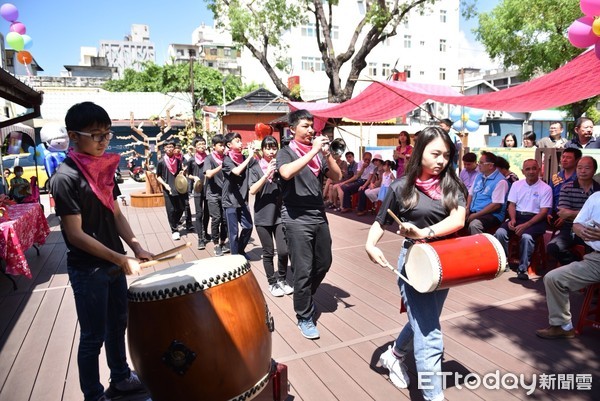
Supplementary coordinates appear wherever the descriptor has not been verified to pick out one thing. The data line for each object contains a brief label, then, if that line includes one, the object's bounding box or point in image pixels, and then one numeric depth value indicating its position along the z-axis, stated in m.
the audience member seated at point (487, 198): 5.25
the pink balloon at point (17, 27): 8.63
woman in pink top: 8.21
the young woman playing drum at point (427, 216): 2.27
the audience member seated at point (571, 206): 4.12
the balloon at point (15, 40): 8.26
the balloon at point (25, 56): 8.79
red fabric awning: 4.59
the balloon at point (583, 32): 3.97
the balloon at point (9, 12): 8.30
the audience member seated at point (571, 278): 3.09
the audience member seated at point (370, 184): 8.70
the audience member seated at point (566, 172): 4.59
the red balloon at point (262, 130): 8.98
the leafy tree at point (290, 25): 11.13
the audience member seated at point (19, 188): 7.42
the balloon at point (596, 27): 3.71
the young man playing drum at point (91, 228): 2.10
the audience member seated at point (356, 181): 9.23
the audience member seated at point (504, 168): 5.53
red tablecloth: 4.51
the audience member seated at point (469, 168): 6.14
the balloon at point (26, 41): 8.61
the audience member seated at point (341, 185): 9.61
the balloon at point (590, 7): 3.77
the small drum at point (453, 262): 2.11
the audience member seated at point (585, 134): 6.05
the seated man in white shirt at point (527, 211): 4.62
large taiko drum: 1.83
